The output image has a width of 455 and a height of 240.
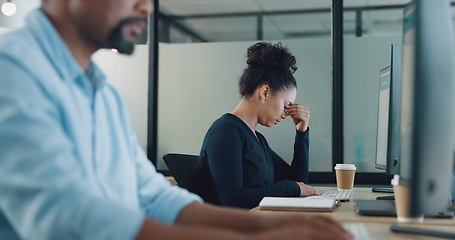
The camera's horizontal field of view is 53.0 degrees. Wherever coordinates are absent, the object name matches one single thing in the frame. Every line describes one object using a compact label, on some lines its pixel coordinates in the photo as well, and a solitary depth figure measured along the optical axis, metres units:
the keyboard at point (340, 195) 1.61
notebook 1.34
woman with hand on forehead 1.84
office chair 1.86
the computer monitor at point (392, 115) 1.60
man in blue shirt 0.59
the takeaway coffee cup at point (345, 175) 2.05
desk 0.95
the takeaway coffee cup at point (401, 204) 1.12
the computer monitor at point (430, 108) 0.80
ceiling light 3.49
